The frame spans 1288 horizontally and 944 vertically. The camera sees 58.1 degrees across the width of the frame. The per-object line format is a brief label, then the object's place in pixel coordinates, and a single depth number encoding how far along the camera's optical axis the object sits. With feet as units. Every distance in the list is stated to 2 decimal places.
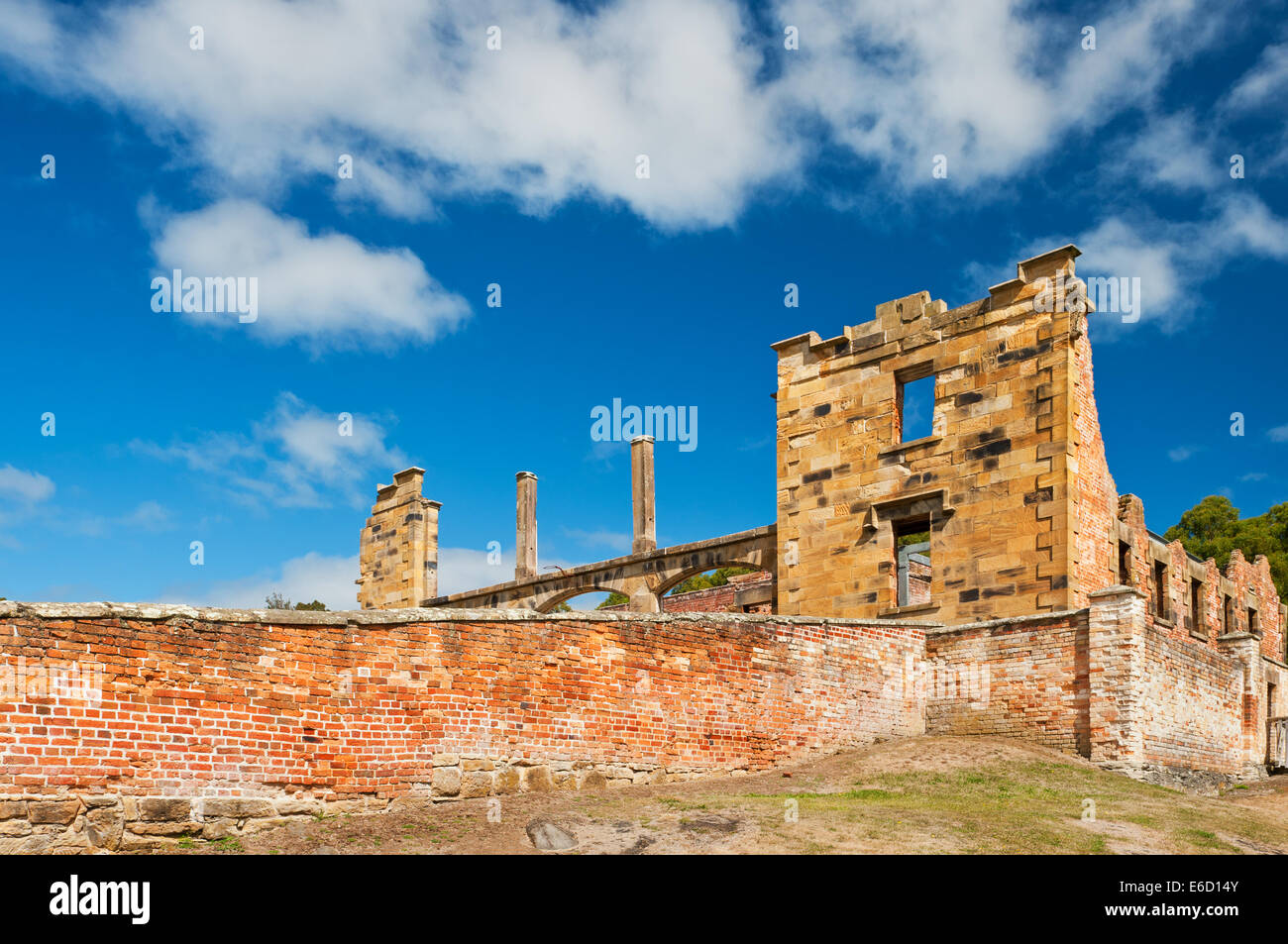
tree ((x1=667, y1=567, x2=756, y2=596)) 152.05
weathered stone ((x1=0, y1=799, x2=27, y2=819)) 29.71
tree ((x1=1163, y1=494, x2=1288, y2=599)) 129.18
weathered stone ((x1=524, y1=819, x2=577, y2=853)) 33.45
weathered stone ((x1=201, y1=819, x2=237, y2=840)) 33.06
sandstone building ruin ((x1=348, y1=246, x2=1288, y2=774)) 54.54
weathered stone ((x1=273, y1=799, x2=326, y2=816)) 34.60
